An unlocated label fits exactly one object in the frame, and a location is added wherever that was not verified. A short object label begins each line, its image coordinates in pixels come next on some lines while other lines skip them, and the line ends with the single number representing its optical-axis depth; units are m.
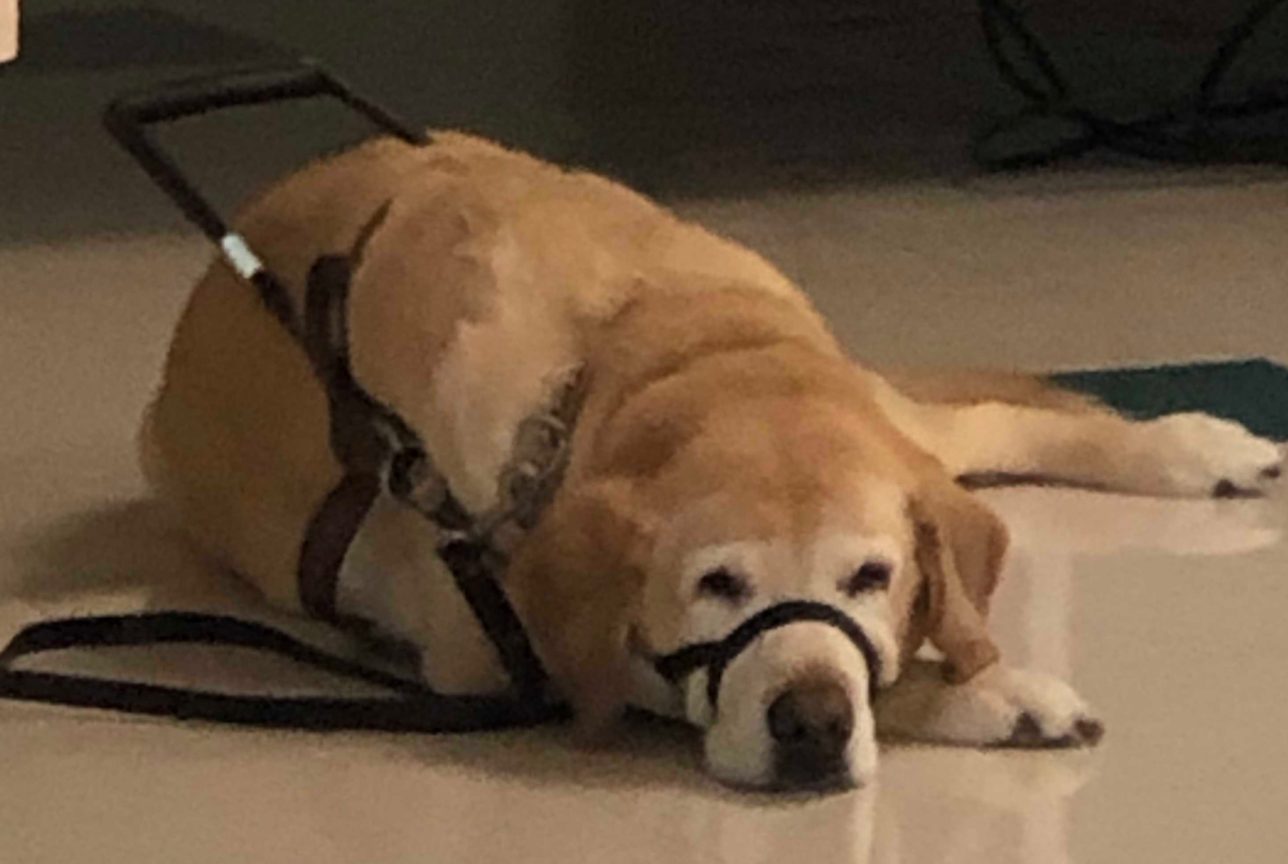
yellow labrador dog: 2.31
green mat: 2.93
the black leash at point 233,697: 2.44
